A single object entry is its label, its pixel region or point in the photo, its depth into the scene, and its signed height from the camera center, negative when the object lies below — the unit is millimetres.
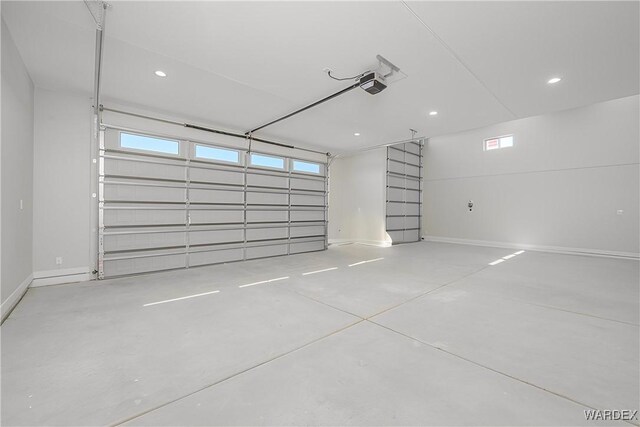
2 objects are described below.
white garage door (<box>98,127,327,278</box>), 4848 +156
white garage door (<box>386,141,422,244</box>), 9883 +863
